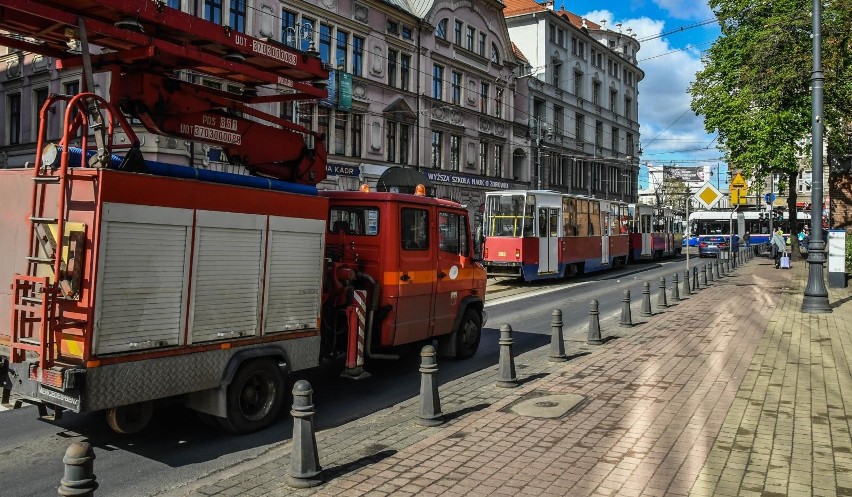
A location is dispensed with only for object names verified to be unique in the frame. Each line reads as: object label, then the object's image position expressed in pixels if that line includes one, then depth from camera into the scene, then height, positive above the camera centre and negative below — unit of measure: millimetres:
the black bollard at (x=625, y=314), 13650 -1026
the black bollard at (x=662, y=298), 16719 -813
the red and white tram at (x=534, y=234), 23703 +1050
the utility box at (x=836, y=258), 19125 +387
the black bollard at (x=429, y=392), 6863 -1391
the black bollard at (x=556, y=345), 10188 -1273
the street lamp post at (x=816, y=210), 14570 +1362
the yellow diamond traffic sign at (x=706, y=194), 18688 +2082
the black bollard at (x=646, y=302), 15375 -846
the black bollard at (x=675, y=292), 18141 -717
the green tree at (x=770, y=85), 21906 +7093
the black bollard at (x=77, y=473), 3623 -1237
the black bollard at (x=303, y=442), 5215 -1485
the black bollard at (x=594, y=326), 11719 -1100
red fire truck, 5230 +4
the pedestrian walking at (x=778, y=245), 29344 +1090
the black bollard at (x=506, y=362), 8555 -1305
